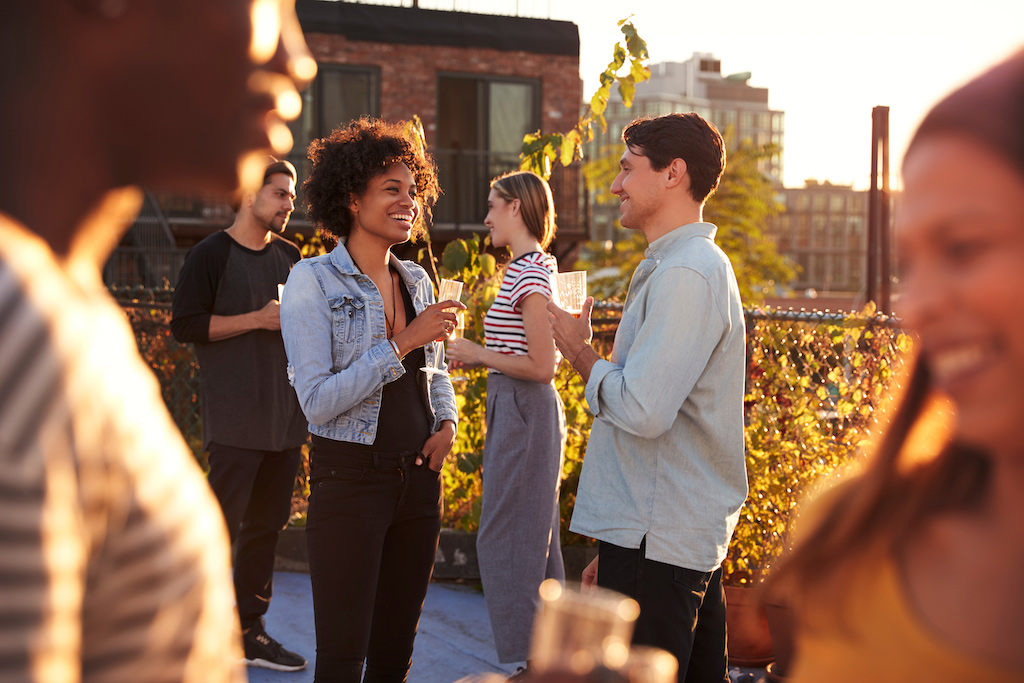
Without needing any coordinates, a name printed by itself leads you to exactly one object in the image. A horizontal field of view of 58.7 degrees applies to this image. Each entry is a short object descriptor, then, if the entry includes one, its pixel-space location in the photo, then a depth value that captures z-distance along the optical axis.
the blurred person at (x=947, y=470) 0.99
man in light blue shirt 2.48
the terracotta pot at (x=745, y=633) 4.03
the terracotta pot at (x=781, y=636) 3.64
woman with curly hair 2.73
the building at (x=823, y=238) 94.12
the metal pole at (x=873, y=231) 9.52
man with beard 4.06
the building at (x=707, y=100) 86.69
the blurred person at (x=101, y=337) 0.68
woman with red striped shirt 3.69
